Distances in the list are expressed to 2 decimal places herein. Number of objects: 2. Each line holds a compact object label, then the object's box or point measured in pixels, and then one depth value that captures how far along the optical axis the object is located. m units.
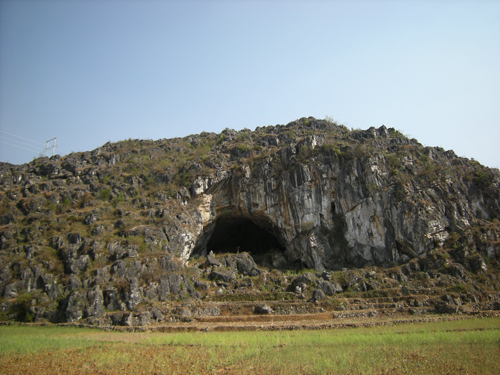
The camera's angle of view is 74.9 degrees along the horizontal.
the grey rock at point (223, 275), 27.61
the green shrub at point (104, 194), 32.44
